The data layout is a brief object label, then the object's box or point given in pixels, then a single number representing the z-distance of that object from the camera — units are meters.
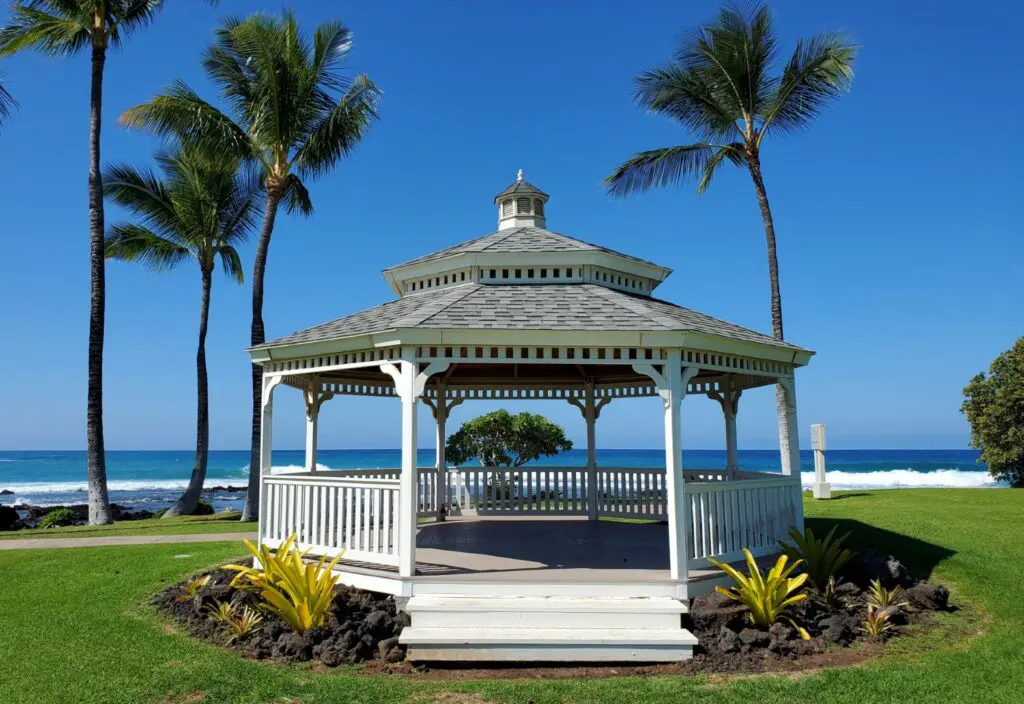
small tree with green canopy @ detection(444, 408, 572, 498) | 21.77
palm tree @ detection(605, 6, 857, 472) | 16.78
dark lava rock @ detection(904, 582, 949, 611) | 8.20
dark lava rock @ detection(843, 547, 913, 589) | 8.64
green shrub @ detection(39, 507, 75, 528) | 19.70
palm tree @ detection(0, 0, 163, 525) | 17.86
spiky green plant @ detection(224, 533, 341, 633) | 7.27
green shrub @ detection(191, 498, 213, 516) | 23.49
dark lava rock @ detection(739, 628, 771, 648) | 6.95
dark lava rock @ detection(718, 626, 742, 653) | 6.89
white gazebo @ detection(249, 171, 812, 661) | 7.20
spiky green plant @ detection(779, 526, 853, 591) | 8.45
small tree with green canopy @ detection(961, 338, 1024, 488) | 25.86
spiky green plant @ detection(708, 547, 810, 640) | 7.38
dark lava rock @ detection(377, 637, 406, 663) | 6.83
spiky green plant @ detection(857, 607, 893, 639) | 7.33
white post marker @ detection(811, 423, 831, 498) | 18.88
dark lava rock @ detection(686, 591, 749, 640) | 7.24
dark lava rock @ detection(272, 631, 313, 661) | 6.90
